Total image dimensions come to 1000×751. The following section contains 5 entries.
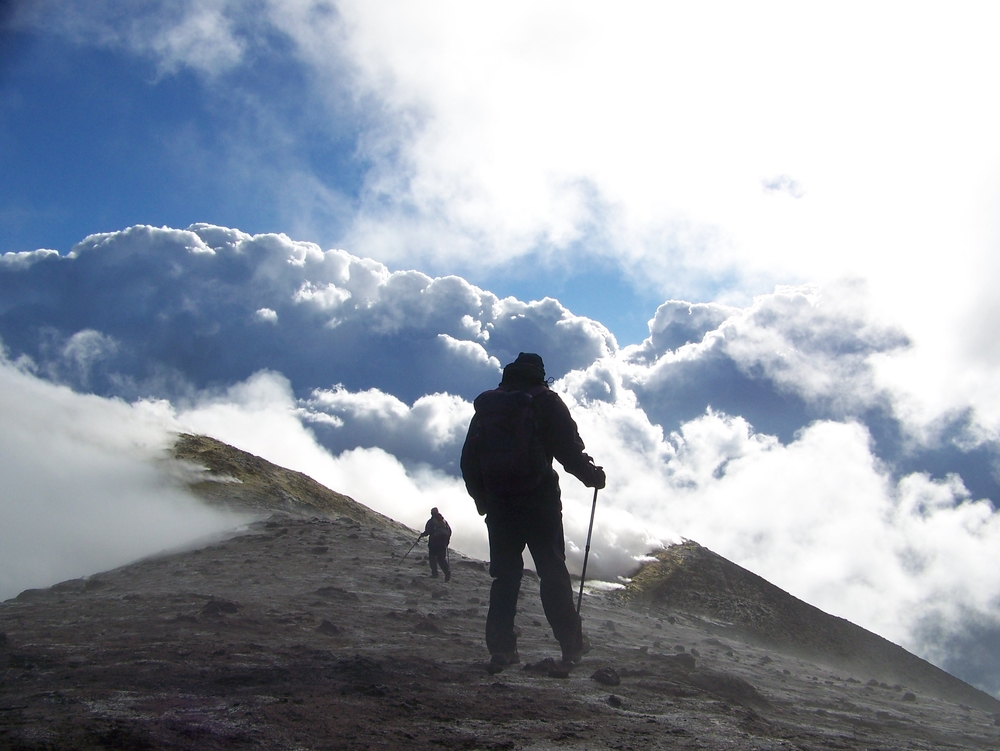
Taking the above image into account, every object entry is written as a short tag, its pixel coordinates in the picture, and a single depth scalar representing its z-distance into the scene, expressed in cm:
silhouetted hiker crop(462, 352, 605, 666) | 605
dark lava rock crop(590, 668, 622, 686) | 556
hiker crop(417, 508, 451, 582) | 1636
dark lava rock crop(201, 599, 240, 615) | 780
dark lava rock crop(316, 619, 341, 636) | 746
